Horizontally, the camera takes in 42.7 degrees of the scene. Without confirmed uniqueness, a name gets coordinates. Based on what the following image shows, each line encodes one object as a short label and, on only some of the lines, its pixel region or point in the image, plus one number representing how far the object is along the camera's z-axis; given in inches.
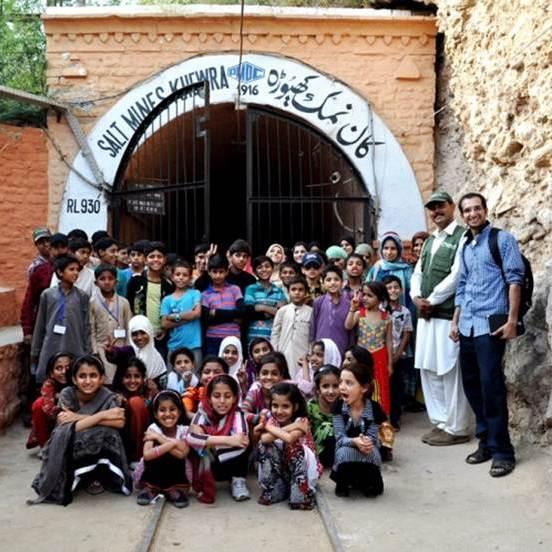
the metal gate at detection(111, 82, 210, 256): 285.9
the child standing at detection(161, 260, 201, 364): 210.4
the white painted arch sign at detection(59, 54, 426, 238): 303.9
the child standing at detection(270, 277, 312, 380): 207.5
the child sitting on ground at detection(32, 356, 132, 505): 156.6
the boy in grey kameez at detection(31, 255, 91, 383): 198.2
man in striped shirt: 166.6
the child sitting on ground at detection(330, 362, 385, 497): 156.0
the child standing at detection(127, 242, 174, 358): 216.8
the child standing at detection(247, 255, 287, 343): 213.8
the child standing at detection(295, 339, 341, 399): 189.8
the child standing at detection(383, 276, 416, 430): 216.2
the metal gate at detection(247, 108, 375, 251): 308.2
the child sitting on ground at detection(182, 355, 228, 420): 180.2
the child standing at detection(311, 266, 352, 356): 204.1
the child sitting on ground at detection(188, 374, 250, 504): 159.2
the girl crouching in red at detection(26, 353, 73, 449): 175.5
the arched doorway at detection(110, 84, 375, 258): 301.8
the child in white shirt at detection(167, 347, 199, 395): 193.8
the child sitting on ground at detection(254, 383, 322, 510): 153.6
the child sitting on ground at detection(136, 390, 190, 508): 155.7
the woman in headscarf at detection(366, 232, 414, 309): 228.4
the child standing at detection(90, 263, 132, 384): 207.3
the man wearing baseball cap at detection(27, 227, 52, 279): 231.5
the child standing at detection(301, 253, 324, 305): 219.5
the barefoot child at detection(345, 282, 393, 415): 202.2
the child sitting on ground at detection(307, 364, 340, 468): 175.3
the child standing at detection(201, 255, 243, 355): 213.2
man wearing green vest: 195.9
